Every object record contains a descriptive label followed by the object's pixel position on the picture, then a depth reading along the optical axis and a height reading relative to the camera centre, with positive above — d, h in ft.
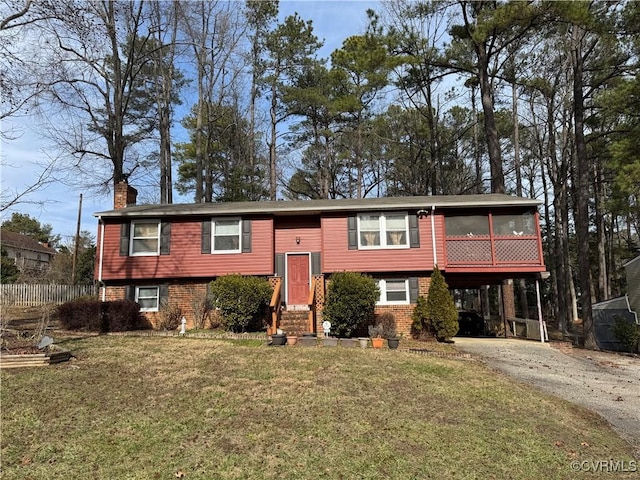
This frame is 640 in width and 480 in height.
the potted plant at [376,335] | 36.77 -4.14
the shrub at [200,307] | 45.85 -1.21
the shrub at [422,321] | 43.27 -3.08
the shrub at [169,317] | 45.16 -2.22
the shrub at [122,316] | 41.60 -1.85
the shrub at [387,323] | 42.77 -3.30
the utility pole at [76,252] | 89.97 +10.88
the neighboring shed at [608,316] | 61.36 -4.43
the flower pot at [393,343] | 36.40 -4.47
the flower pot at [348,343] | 36.52 -4.44
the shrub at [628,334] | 50.19 -5.66
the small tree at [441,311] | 41.42 -1.95
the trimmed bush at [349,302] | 40.01 -0.82
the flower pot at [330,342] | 35.94 -4.26
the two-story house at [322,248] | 47.29 +5.39
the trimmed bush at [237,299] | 40.93 -0.35
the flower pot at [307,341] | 36.32 -4.15
